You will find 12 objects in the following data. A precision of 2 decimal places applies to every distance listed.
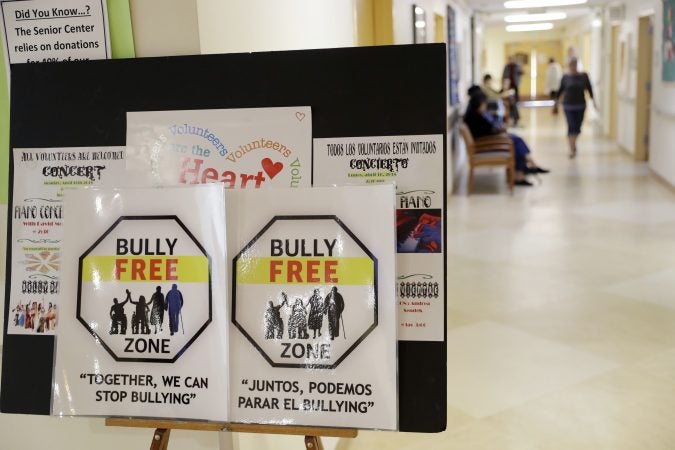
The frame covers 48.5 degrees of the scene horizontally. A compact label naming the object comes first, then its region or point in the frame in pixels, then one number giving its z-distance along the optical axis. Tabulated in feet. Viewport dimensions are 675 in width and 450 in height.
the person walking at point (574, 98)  38.73
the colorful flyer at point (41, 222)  6.21
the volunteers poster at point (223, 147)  5.80
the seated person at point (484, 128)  29.76
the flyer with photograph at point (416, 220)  5.56
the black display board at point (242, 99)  5.53
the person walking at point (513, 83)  58.08
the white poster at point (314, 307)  5.37
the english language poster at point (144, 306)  5.54
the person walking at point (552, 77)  71.77
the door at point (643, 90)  35.86
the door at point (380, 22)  16.10
